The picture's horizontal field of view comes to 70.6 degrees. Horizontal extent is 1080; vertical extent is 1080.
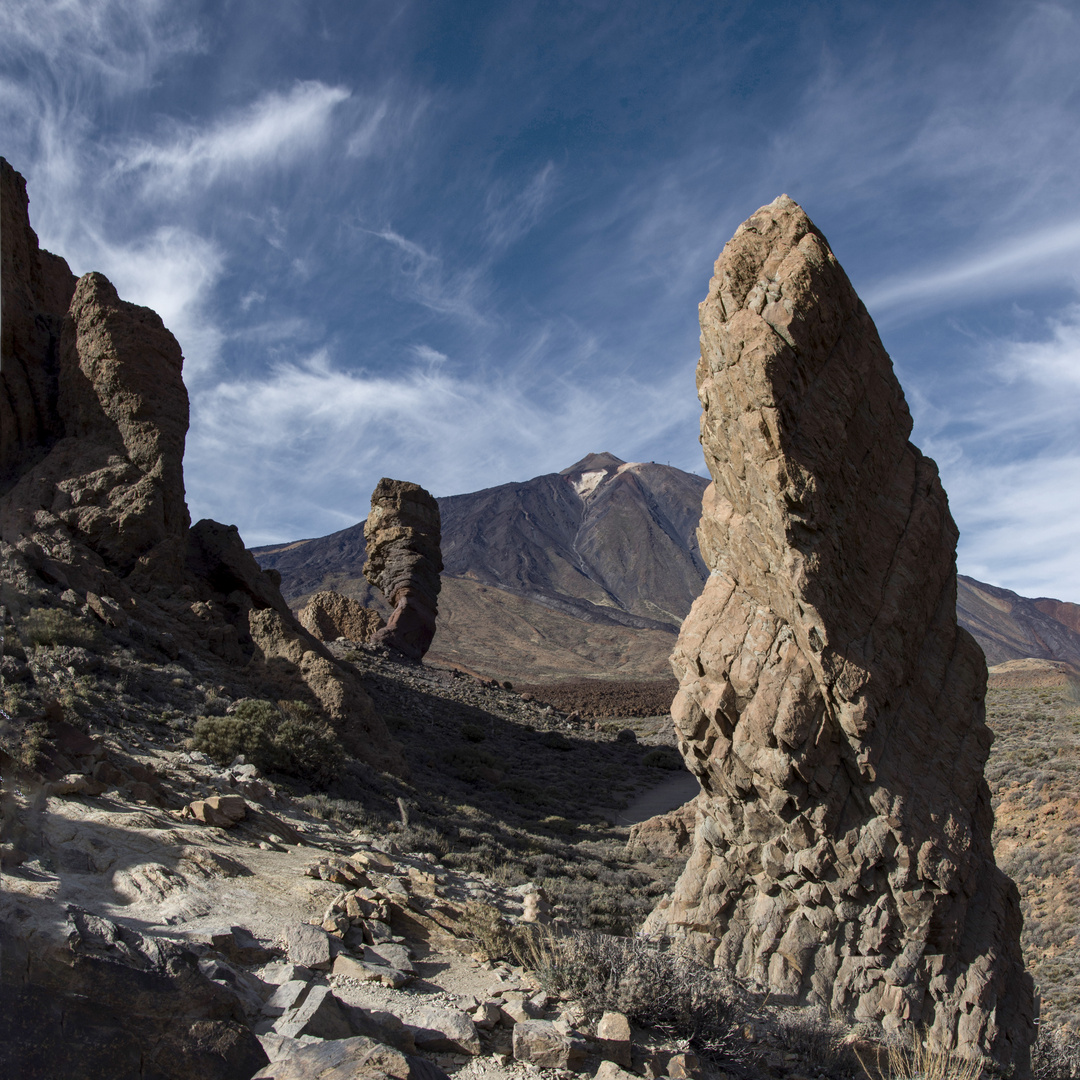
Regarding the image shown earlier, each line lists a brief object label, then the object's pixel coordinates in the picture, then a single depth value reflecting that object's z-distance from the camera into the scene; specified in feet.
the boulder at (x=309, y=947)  16.21
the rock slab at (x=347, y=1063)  10.00
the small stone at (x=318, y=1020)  12.14
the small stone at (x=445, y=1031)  13.65
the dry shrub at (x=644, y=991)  15.64
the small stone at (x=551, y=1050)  13.32
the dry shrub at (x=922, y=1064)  15.97
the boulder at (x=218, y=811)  24.94
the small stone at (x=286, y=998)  13.05
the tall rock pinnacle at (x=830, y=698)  20.68
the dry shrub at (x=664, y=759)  87.92
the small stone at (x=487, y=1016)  14.53
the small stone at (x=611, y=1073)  12.93
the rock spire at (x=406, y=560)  109.70
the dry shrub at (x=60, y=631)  34.30
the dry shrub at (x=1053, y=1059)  22.36
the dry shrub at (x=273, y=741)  33.42
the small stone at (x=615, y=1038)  13.79
